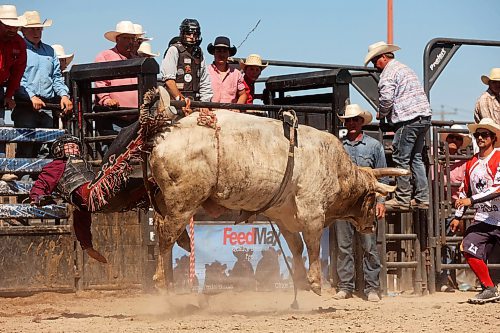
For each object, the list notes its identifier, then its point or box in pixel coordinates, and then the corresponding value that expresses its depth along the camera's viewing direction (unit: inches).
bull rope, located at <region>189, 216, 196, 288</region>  759.1
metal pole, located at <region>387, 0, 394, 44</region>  1150.3
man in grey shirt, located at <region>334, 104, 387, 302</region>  781.3
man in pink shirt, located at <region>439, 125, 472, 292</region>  874.8
